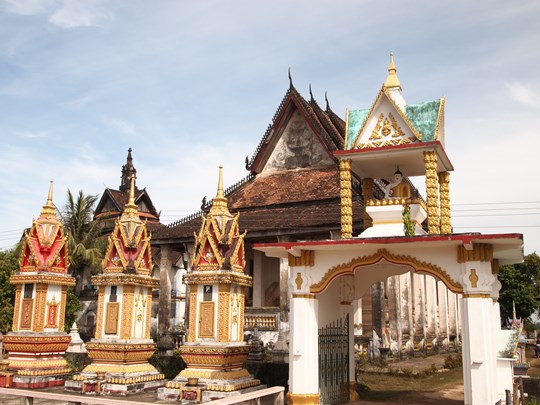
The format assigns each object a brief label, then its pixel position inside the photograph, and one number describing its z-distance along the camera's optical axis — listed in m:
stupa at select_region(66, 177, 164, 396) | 16.14
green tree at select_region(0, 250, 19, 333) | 27.50
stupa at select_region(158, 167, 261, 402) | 14.46
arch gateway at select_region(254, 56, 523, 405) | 11.45
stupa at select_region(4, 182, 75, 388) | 17.52
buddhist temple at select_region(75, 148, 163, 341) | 34.59
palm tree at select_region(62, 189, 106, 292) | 32.78
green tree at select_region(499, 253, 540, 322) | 49.12
